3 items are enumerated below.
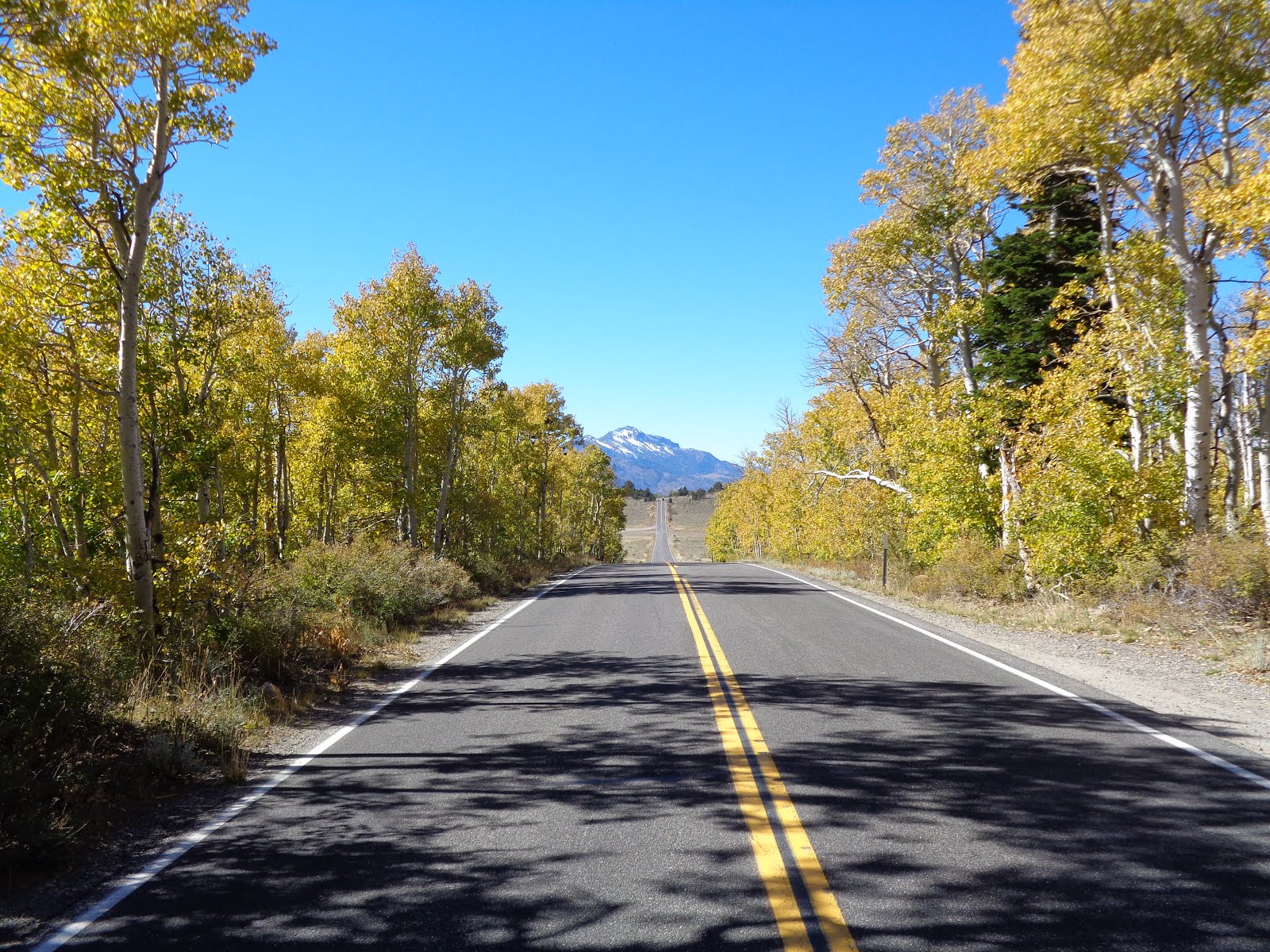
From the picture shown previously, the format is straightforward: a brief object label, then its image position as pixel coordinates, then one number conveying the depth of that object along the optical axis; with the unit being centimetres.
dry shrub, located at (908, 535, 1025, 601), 1639
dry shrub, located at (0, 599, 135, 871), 418
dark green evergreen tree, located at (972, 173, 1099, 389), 1903
